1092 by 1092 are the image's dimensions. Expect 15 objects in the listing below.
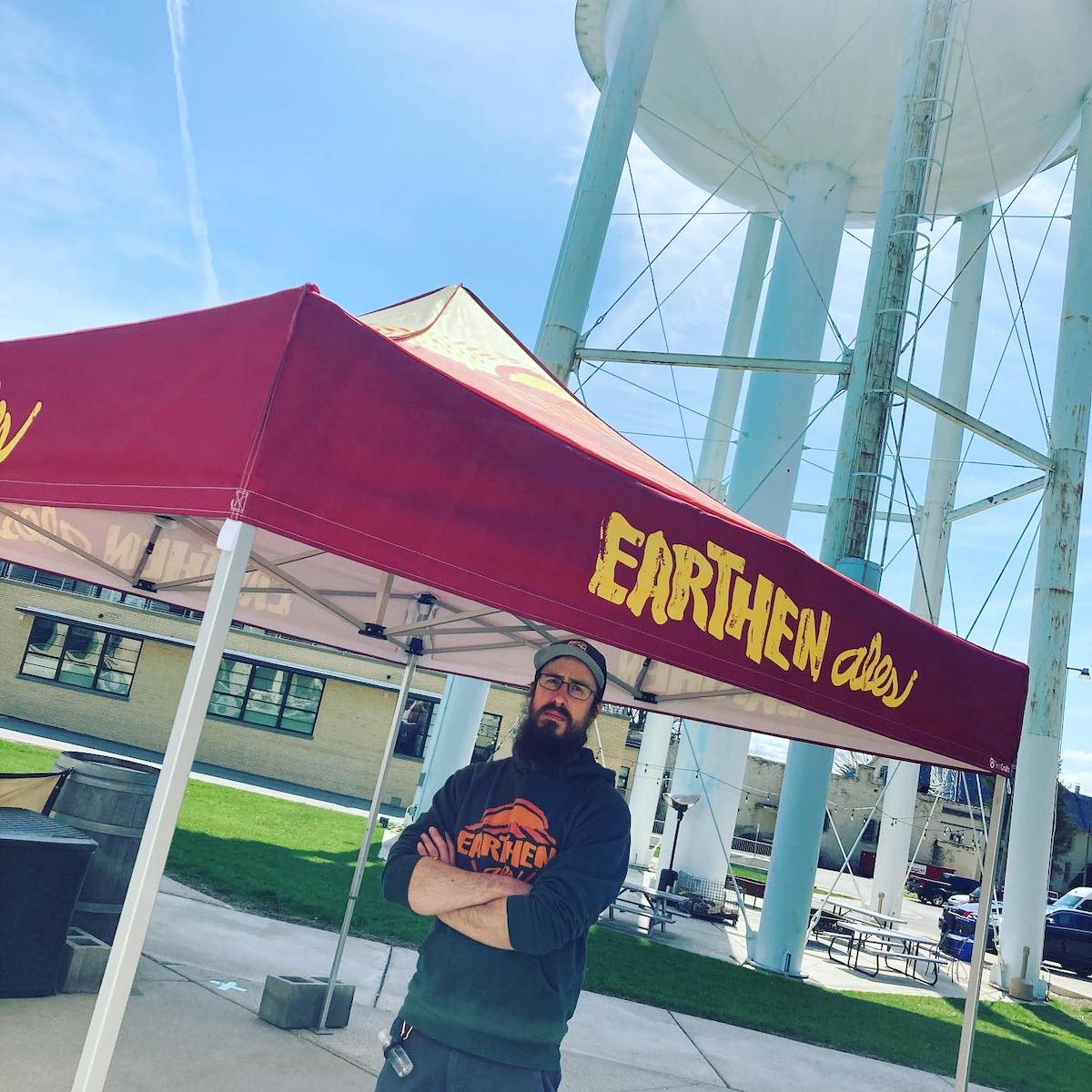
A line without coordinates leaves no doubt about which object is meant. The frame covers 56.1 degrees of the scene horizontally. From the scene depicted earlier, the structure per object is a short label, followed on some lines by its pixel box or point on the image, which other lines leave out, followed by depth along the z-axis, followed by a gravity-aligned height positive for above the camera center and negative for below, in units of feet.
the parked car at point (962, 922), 53.96 -4.43
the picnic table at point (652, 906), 39.45 -5.64
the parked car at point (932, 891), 103.19 -5.85
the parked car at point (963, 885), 106.11 -4.87
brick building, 92.89 -1.42
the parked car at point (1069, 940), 62.44 -4.69
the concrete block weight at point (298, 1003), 18.01 -5.31
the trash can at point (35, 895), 15.56 -3.83
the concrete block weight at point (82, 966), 16.85 -5.08
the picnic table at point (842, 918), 48.03 -4.95
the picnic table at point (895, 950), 41.09 -5.74
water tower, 36.27 +29.81
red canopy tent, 7.93 +1.95
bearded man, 8.64 -1.36
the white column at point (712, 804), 48.93 -0.92
